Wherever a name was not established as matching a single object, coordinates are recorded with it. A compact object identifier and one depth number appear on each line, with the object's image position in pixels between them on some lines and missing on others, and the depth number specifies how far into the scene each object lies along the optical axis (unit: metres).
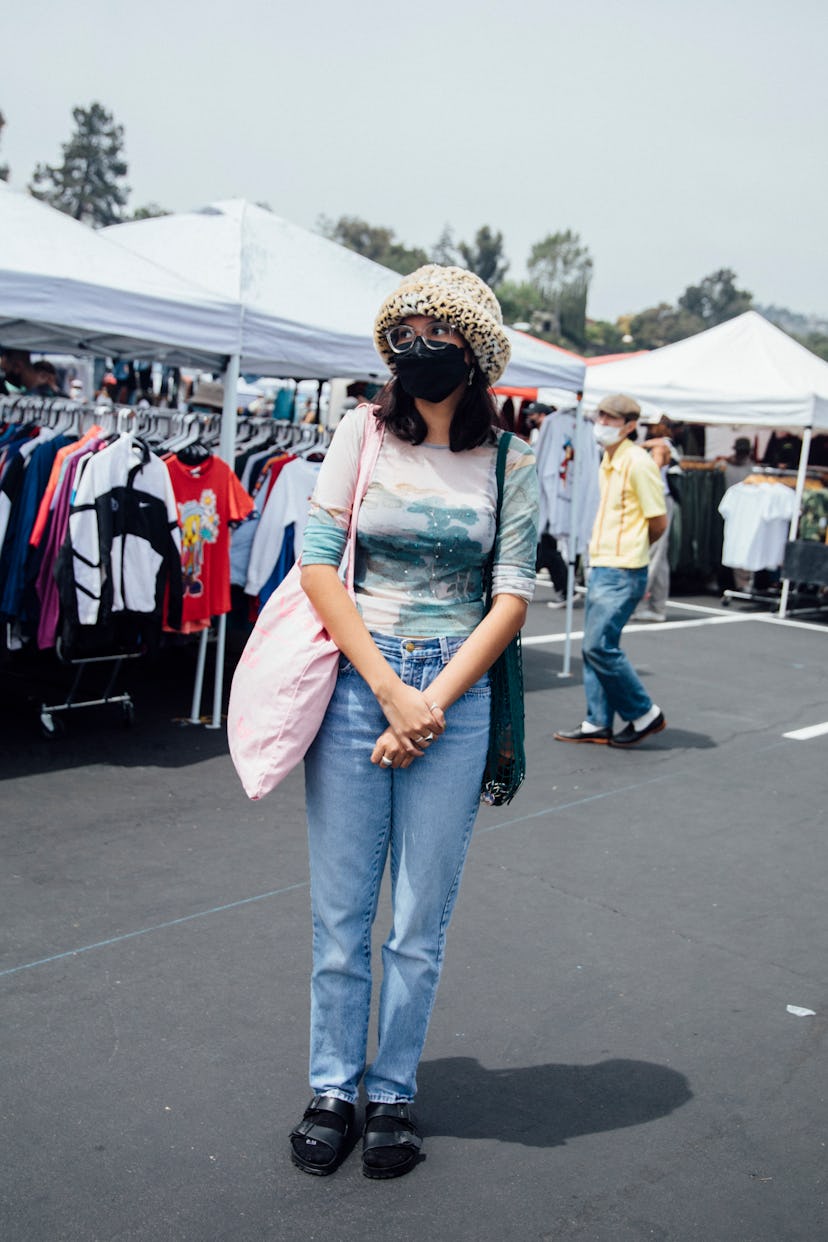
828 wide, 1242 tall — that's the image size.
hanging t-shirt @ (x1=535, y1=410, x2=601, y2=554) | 9.24
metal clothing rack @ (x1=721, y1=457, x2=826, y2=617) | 13.32
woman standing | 2.60
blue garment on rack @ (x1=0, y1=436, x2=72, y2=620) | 5.80
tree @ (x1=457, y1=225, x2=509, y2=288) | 146.50
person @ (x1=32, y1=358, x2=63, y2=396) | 9.90
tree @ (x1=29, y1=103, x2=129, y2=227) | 93.19
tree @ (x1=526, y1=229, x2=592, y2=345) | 141.00
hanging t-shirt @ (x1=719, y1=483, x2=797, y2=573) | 13.51
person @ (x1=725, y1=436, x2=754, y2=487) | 14.98
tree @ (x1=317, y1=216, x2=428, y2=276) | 112.75
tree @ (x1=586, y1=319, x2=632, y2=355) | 130.34
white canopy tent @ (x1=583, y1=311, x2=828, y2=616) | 12.59
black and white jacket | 5.74
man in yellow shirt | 6.70
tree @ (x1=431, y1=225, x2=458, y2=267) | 127.81
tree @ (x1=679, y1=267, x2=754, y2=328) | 154.75
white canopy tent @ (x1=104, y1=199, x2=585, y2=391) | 6.63
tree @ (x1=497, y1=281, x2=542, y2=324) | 125.76
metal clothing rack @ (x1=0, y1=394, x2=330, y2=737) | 6.33
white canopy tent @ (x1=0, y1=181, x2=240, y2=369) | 5.46
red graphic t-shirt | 6.38
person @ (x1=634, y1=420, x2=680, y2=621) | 12.29
